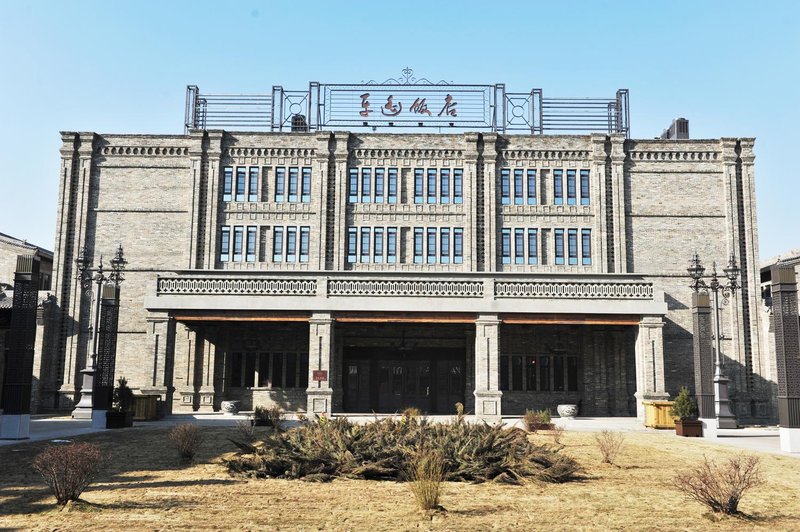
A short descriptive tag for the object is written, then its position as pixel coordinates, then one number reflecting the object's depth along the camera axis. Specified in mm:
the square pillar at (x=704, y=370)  29719
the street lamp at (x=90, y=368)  29812
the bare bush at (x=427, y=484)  12398
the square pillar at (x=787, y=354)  21344
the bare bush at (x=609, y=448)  18281
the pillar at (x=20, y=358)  22875
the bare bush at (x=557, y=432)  21512
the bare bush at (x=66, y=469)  12453
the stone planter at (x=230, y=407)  35625
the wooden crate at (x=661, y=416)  29594
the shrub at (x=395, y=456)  15758
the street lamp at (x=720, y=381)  29312
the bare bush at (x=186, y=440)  18031
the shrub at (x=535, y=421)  26042
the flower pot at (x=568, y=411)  34597
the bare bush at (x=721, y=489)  12070
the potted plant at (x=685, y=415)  26172
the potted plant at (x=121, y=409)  27375
